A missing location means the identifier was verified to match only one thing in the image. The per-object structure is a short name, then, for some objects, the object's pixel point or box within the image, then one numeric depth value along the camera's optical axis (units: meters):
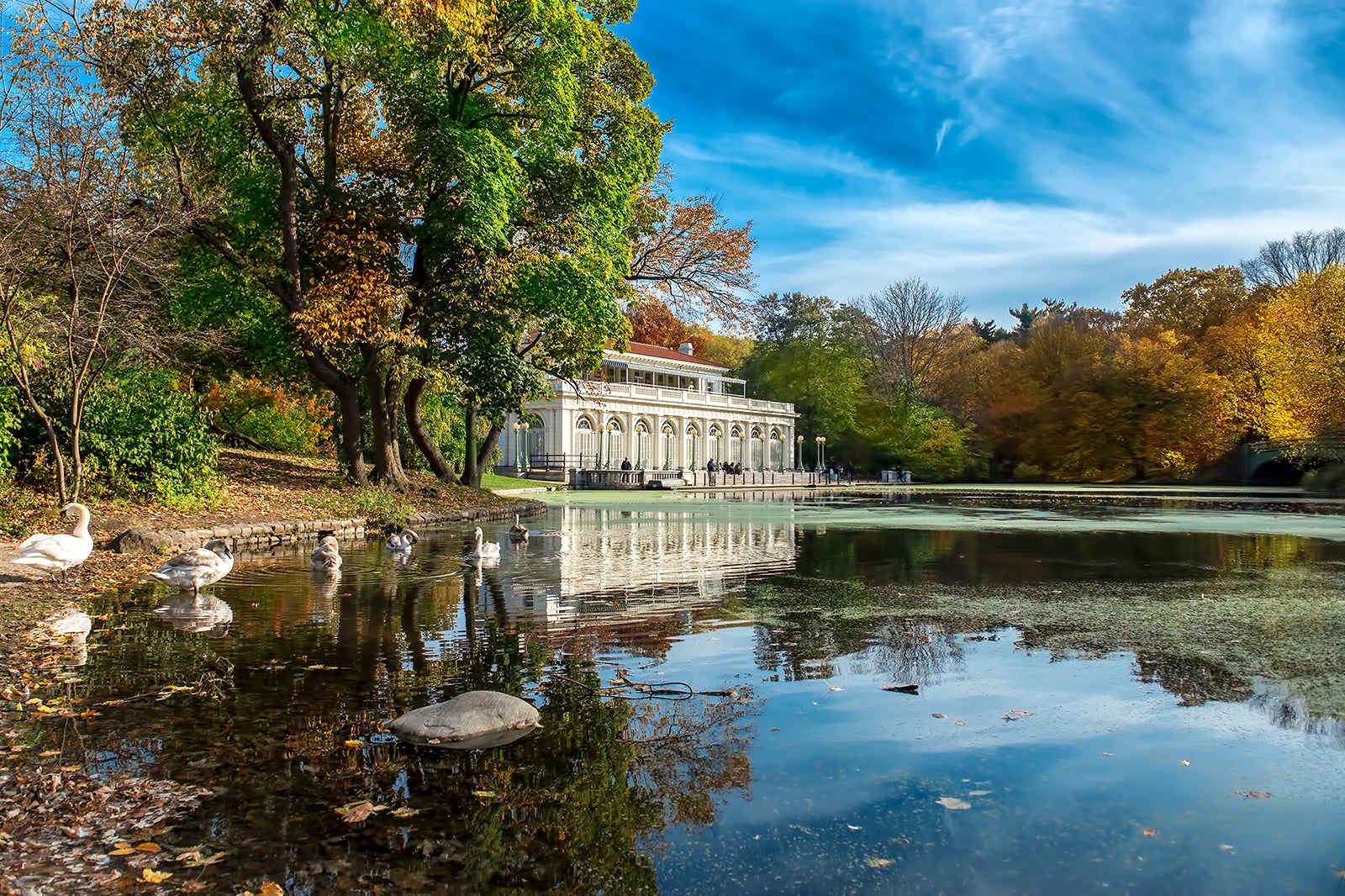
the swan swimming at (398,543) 11.25
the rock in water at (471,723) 3.87
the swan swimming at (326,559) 9.55
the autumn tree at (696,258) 25.80
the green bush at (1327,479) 35.41
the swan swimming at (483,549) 10.46
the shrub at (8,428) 10.88
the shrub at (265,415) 24.52
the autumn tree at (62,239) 11.09
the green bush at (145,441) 12.48
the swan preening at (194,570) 7.60
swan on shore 7.66
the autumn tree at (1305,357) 30.92
